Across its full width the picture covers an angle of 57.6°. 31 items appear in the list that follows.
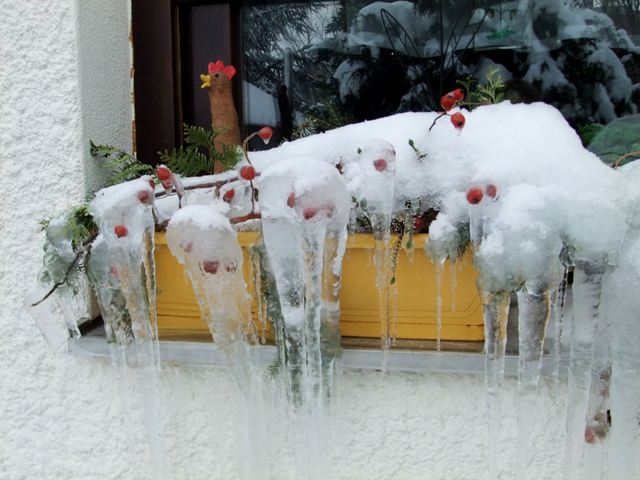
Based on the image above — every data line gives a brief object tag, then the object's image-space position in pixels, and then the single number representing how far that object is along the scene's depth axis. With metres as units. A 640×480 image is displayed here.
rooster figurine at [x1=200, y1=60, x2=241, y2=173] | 1.13
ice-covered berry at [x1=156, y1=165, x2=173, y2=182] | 0.96
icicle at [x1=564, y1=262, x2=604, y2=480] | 0.87
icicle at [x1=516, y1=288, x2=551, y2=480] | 0.87
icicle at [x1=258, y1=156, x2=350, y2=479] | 0.88
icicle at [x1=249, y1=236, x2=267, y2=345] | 0.99
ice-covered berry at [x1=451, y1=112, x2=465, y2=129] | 0.95
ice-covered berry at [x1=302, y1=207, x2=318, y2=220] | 0.86
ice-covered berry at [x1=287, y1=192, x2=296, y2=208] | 0.86
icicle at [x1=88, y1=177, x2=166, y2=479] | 0.94
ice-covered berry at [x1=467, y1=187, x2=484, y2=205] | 0.86
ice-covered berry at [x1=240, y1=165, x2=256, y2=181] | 0.97
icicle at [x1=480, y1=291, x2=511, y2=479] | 0.88
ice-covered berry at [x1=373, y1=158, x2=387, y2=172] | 0.90
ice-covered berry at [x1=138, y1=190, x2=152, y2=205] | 0.93
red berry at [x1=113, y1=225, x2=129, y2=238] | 0.93
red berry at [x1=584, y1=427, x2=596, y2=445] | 0.93
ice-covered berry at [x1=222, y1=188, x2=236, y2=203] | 1.04
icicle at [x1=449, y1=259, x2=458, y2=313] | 0.96
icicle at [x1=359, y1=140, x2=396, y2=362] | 0.91
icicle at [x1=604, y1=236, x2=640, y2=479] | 0.87
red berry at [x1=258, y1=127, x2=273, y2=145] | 1.05
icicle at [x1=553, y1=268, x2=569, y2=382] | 0.92
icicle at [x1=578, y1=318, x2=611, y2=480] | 0.91
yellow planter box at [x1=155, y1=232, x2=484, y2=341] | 0.99
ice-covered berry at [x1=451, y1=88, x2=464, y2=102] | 0.97
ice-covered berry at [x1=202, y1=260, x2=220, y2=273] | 0.91
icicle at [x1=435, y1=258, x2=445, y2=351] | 0.95
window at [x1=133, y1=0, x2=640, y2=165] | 1.39
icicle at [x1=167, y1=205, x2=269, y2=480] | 0.90
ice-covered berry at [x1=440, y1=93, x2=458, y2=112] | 0.97
